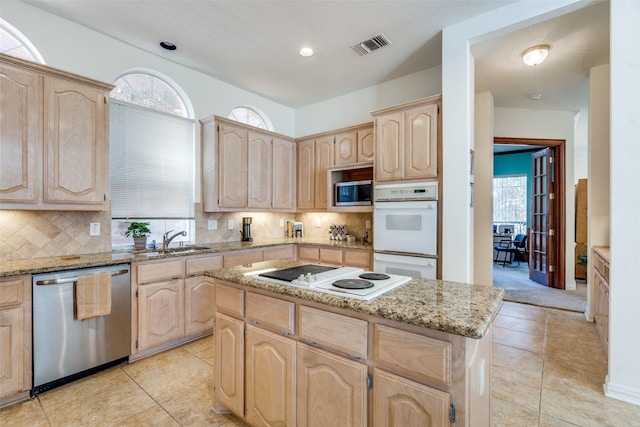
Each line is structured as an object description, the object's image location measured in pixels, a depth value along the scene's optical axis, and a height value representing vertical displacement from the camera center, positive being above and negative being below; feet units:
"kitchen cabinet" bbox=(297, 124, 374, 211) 13.08 +2.67
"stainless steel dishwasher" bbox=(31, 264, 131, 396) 7.11 -3.09
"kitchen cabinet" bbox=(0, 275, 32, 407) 6.65 -2.86
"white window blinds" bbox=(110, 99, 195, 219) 10.11 +1.84
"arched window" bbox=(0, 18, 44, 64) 8.30 +4.81
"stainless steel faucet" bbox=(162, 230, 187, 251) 10.29 -1.00
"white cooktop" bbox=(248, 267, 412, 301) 4.50 -1.21
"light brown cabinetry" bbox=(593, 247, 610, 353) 9.07 -2.53
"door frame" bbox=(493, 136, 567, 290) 16.43 +0.41
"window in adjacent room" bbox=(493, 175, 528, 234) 26.76 +1.04
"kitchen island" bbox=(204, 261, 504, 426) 3.54 -2.05
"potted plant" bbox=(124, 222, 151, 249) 10.06 -0.68
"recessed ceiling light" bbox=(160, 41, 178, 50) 10.27 +5.87
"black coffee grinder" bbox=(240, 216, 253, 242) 13.76 -0.83
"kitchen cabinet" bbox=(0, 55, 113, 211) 7.37 +2.00
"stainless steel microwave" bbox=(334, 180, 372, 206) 12.42 +0.86
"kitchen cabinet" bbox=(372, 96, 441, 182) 9.98 +2.57
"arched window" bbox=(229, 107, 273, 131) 14.26 +4.82
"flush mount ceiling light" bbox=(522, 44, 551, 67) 9.93 +5.39
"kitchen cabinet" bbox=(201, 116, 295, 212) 11.94 +2.00
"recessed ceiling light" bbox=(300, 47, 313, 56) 10.67 +5.90
